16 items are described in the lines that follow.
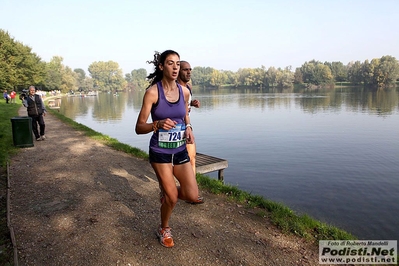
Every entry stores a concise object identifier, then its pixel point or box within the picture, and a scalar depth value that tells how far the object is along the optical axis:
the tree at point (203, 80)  183.88
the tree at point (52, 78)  84.38
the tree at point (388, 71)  97.94
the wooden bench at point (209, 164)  8.28
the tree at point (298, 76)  129.81
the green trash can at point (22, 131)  10.32
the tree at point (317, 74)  121.44
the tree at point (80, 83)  140.38
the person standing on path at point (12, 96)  36.40
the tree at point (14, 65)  43.91
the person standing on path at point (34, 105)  11.42
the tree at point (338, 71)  126.19
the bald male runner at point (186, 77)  5.62
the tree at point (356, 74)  109.69
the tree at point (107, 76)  179.12
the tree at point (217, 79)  171.50
